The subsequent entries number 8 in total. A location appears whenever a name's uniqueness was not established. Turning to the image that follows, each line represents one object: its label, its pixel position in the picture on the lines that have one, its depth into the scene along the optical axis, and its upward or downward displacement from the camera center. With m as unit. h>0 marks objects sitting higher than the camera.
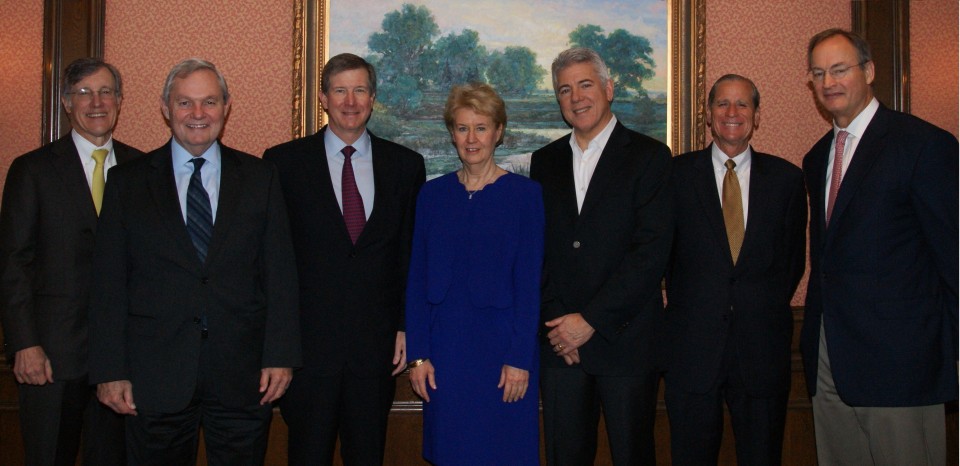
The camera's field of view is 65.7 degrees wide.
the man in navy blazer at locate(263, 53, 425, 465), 2.75 -0.17
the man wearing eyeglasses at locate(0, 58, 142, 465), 2.70 -0.16
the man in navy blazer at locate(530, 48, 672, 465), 2.75 -0.16
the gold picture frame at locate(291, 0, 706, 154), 3.77 +0.88
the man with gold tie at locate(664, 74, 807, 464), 2.88 -0.22
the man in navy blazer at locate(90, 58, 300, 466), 2.44 -0.15
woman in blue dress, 2.60 -0.23
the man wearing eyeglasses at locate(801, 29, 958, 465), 2.53 -0.08
